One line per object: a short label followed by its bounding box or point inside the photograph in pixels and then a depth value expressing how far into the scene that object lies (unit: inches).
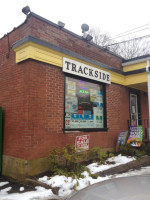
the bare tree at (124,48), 916.6
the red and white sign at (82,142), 238.4
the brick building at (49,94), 197.6
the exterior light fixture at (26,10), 209.0
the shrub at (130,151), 271.2
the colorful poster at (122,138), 290.8
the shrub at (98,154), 236.8
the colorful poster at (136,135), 278.5
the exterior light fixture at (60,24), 238.4
